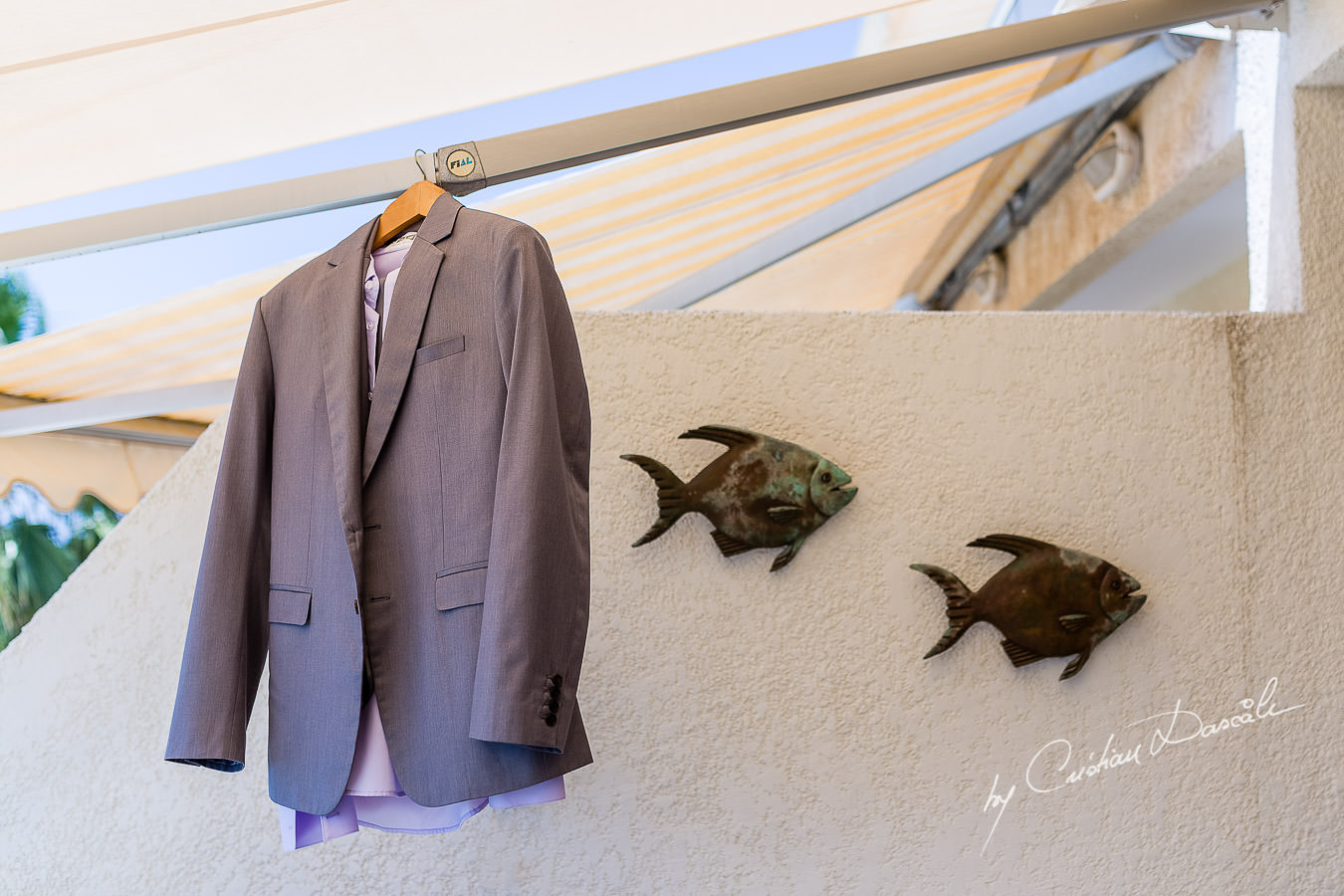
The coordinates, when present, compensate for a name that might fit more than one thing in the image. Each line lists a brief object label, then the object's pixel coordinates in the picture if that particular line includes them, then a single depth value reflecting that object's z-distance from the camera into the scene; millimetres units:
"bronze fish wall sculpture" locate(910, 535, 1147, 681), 2145
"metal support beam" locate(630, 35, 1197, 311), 2801
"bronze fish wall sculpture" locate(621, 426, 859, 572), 2119
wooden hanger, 1606
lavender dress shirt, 1385
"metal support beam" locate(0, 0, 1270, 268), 1876
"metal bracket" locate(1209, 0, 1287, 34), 2416
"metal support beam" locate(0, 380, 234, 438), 2887
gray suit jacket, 1321
